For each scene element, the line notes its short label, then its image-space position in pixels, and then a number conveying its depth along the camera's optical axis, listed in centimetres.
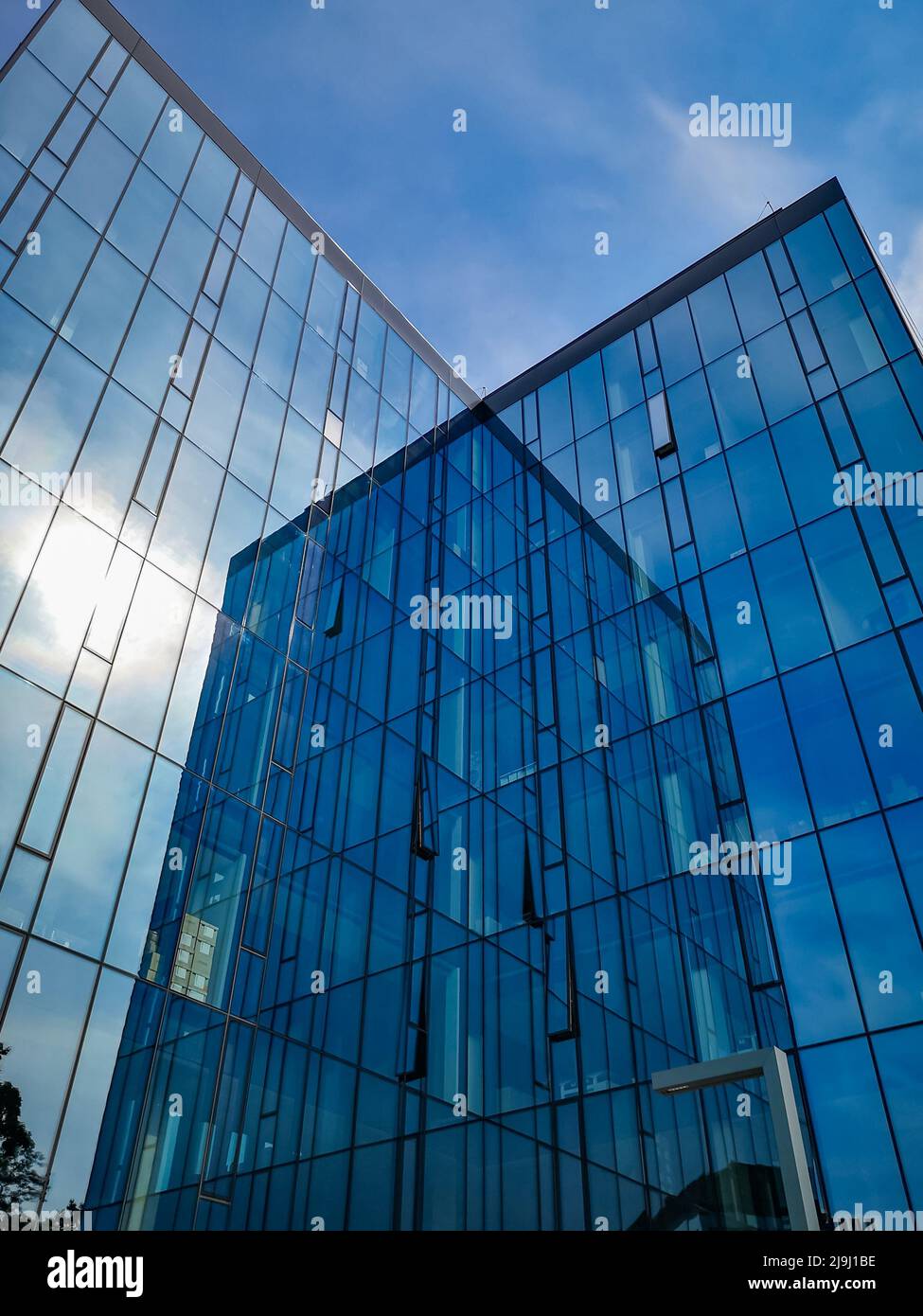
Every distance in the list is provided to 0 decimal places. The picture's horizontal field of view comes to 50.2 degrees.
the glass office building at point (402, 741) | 1546
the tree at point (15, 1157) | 1259
